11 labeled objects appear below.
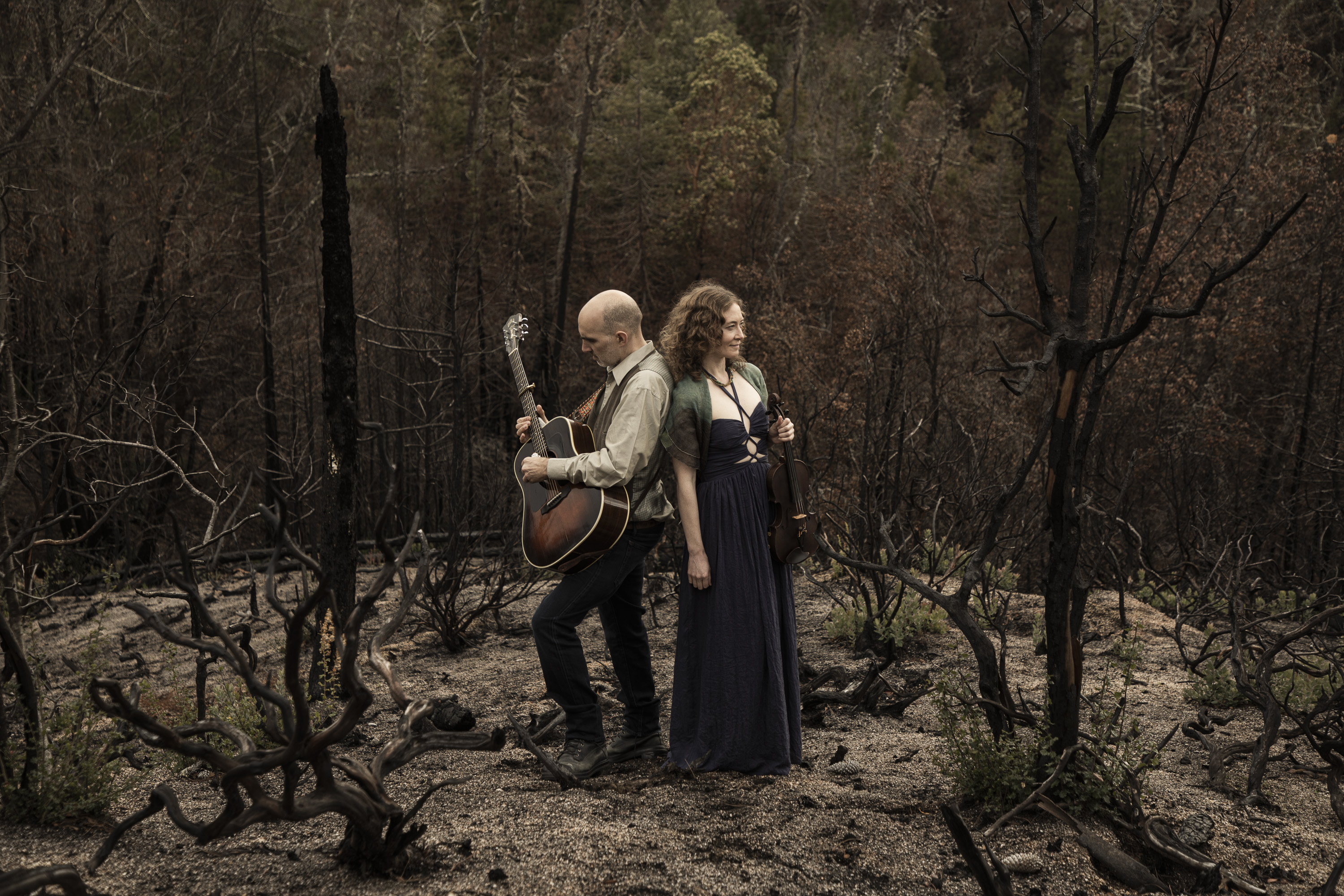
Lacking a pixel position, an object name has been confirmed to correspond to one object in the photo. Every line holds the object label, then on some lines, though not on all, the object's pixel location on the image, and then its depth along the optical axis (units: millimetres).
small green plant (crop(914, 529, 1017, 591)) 6043
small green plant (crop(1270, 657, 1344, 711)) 4121
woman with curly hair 3656
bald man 3549
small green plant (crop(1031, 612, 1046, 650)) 5887
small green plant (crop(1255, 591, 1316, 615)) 6367
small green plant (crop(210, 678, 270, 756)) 3711
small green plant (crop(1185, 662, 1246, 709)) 4676
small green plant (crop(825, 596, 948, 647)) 6086
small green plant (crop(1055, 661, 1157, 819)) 3020
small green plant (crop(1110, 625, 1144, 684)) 5120
